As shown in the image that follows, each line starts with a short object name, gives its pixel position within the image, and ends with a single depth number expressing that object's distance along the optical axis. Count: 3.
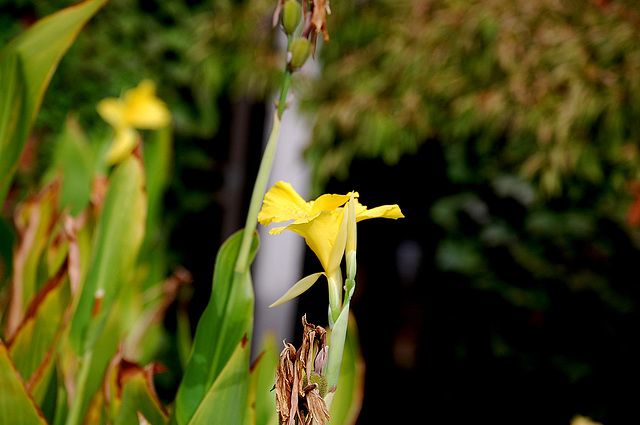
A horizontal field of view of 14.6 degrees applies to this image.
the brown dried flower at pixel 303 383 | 1.52
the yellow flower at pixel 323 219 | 1.54
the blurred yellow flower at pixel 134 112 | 3.06
